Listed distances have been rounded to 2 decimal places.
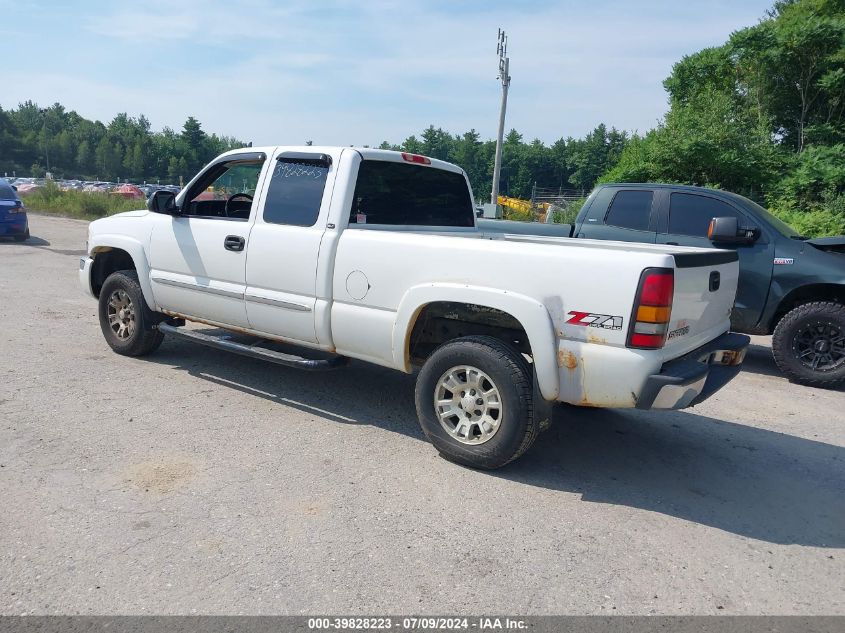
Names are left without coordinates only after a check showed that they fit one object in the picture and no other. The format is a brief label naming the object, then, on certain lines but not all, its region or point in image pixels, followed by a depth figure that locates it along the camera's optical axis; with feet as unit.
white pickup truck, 11.89
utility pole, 81.35
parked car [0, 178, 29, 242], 51.88
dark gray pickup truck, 21.43
